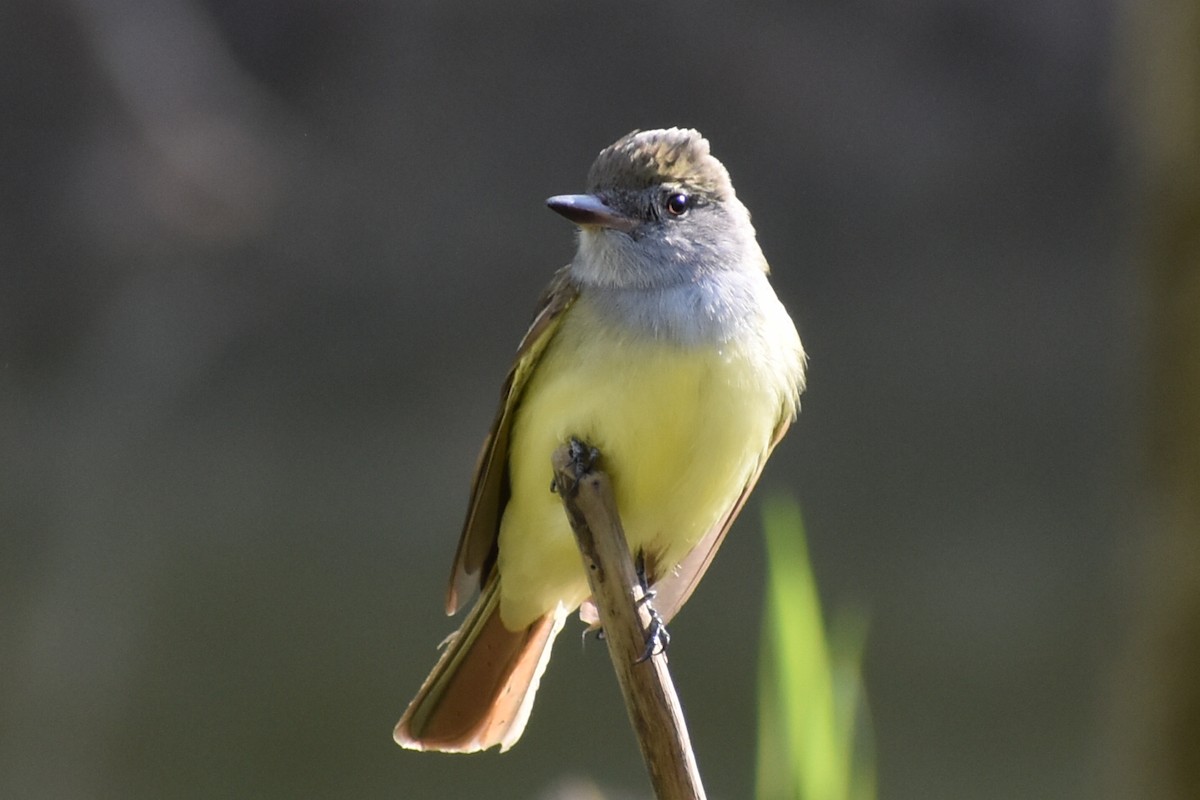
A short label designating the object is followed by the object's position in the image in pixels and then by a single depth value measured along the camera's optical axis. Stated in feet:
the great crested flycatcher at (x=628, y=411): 18.74
